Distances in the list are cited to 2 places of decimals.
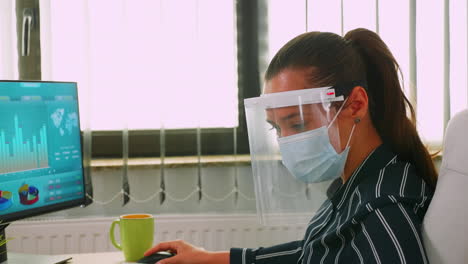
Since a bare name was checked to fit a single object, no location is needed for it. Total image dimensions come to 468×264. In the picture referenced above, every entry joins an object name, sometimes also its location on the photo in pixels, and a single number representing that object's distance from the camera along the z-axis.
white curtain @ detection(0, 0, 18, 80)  2.68
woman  1.79
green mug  1.99
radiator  2.65
